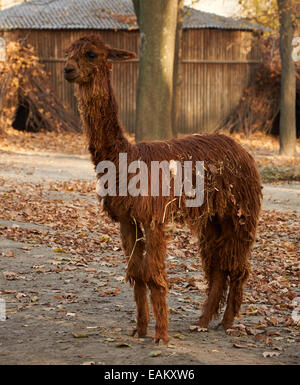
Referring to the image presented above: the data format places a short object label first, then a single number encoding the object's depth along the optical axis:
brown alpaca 4.64
